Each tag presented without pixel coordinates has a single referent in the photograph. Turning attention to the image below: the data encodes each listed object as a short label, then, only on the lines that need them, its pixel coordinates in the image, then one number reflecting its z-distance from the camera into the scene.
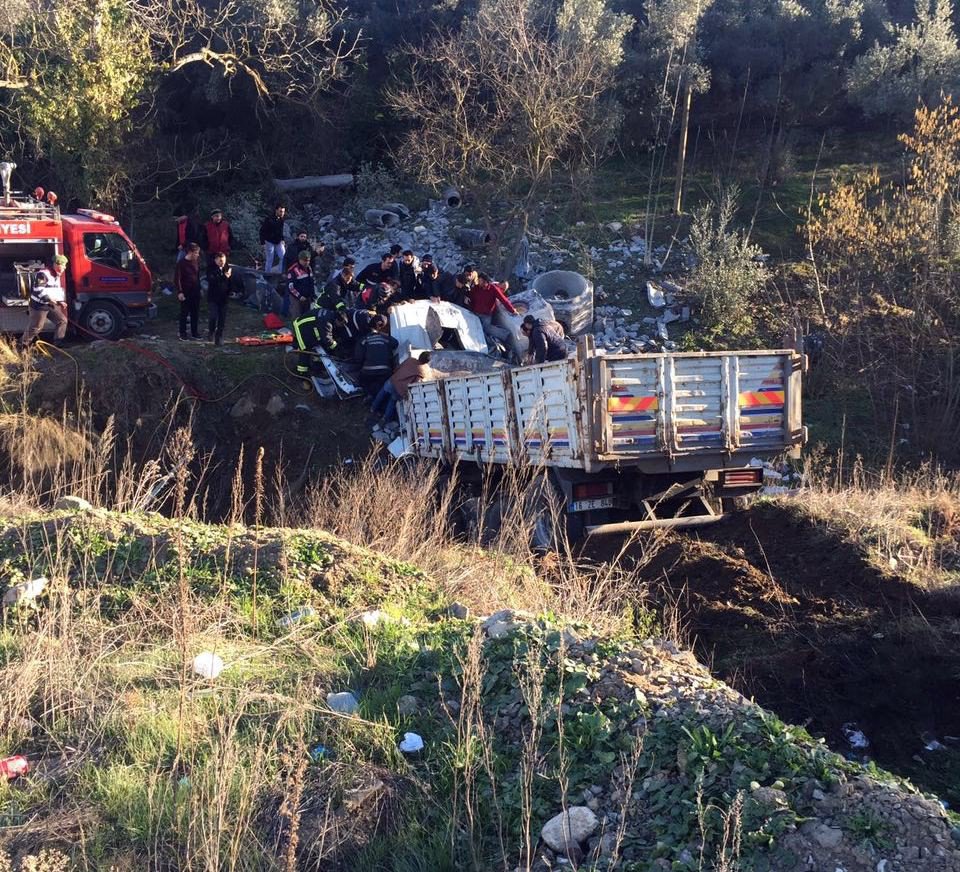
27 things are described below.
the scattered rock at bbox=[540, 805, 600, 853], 3.42
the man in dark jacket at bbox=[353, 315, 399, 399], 14.15
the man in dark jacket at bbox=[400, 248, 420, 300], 15.91
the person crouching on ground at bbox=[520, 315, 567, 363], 12.23
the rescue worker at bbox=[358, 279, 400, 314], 15.19
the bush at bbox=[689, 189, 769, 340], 17.56
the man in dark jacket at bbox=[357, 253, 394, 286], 16.00
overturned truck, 8.66
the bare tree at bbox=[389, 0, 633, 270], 18.53
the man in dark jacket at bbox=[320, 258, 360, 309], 14.80
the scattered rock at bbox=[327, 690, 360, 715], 4.30
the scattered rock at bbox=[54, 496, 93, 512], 6.97
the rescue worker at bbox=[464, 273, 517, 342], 15.46
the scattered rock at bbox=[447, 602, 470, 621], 5.92
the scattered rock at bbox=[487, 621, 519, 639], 4.81
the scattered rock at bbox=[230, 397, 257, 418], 14.95
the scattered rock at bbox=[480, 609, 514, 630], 5.12
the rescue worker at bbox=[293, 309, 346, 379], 14.68
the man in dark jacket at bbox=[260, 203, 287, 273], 18.75
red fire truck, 14.38
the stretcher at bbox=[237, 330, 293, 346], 15.91
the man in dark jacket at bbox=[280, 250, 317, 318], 16.41
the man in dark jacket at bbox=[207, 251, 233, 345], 15.05
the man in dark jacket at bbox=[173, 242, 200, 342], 15.02
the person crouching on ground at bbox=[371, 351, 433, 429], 12.73
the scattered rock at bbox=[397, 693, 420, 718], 4.28
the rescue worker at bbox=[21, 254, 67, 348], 14.16
